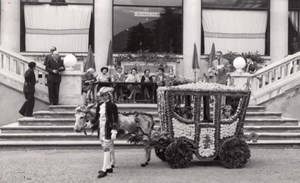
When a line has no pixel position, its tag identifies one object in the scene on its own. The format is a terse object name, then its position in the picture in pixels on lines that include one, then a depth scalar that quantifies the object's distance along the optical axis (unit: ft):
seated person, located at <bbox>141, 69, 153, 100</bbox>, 54.34
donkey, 32.58
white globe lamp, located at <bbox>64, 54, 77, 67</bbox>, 52.95
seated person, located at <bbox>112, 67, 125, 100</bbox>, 53.88
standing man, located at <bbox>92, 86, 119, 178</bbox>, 31.89
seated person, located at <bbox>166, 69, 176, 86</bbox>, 36.38
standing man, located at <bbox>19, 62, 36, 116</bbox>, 50.25
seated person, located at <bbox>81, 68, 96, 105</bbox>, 53.25
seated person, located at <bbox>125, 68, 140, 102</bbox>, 53.93
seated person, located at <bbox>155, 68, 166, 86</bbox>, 55.04
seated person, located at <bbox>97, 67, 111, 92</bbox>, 52.85
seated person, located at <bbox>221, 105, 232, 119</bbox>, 35.96
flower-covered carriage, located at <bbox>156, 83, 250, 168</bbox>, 34.32
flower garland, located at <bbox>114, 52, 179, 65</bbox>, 67.97
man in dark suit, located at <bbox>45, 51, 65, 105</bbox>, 51.55
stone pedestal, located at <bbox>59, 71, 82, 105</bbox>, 52.75
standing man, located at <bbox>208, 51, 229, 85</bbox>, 54.85
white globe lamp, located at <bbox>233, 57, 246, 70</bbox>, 54.90
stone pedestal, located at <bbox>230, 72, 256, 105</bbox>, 54.95
